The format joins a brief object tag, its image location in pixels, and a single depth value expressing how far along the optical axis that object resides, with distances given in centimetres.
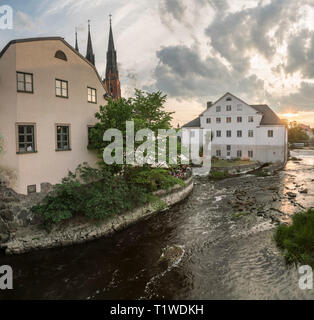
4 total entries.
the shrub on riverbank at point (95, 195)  1243
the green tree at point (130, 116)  1568
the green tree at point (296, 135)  7200
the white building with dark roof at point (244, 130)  3778
